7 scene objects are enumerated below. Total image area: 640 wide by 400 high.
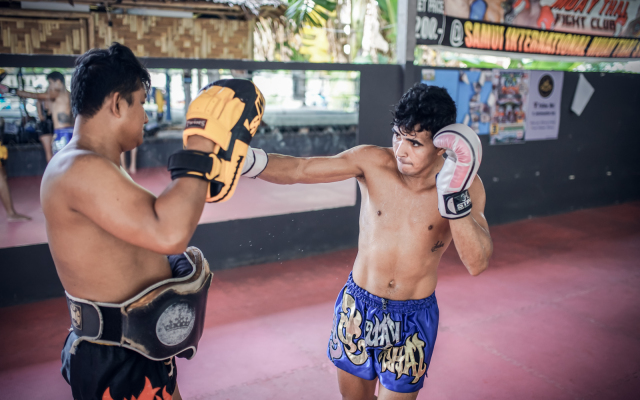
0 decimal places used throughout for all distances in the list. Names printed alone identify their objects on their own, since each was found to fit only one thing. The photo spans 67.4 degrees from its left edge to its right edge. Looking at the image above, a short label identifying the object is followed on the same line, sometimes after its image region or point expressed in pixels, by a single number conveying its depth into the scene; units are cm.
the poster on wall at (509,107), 585
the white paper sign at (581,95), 658
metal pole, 481
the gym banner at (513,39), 507
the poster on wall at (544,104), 619
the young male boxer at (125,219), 121
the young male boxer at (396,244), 189
